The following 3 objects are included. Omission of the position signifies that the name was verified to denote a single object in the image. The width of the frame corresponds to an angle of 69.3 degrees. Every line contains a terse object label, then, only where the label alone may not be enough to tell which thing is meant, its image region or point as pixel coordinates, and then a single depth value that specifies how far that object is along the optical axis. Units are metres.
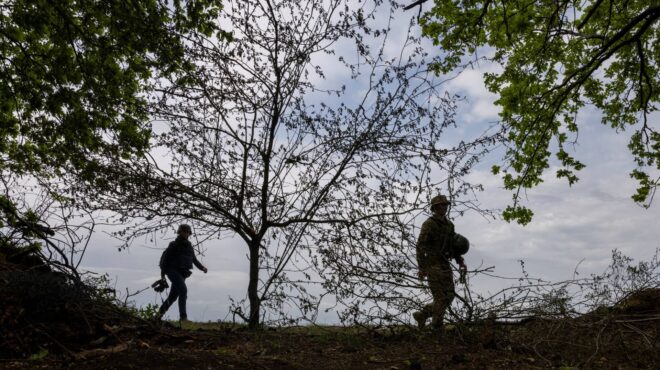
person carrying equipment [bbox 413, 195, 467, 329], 6.52
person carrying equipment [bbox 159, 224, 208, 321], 10.03
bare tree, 7.78
